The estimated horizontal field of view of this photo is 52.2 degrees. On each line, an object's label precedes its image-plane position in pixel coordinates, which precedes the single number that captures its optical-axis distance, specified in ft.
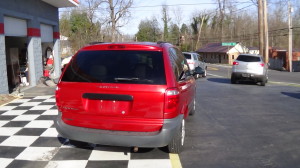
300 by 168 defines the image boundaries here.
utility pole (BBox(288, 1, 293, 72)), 117.71
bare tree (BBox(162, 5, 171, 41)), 265.44
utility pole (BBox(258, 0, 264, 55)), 81.92
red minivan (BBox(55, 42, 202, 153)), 12.85
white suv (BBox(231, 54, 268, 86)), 49.01
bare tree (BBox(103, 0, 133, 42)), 127.24
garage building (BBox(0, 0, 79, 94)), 32.73
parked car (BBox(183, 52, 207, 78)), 65.05
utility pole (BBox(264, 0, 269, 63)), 88.89
